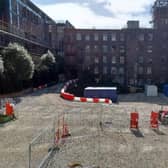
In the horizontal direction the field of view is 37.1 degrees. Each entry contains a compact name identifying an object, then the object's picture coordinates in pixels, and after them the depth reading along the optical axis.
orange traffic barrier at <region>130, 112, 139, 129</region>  17.53
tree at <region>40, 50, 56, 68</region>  46.04
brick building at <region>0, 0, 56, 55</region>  40.20
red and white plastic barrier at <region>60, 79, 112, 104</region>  28.76
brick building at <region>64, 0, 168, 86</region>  62.47
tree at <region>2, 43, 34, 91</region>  30.45
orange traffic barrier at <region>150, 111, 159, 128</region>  18.04
